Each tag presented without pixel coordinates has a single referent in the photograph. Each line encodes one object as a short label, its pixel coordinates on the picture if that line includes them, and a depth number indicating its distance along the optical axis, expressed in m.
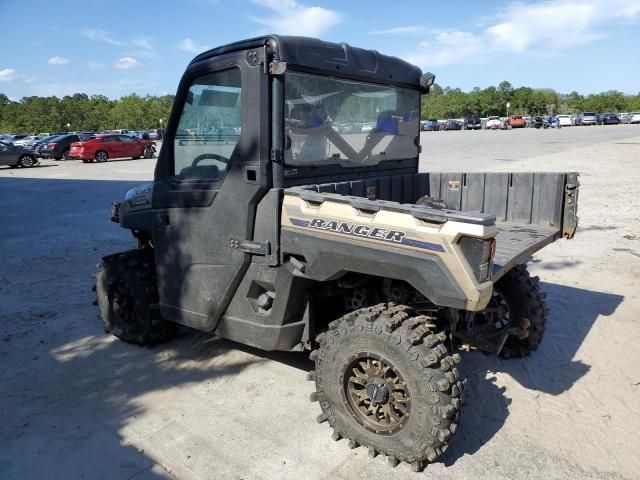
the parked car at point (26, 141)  36.25
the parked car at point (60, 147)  30.30
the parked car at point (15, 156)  25.59
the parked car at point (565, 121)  60.83
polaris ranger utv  2.99
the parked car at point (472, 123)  63.41
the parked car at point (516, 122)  61.47
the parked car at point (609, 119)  61.69
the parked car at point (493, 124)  63.16
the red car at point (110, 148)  27.48
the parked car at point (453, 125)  66.19
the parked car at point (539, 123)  60.97
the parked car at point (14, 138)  41.46
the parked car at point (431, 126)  67.62
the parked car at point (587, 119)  61.69
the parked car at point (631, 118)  62.53
